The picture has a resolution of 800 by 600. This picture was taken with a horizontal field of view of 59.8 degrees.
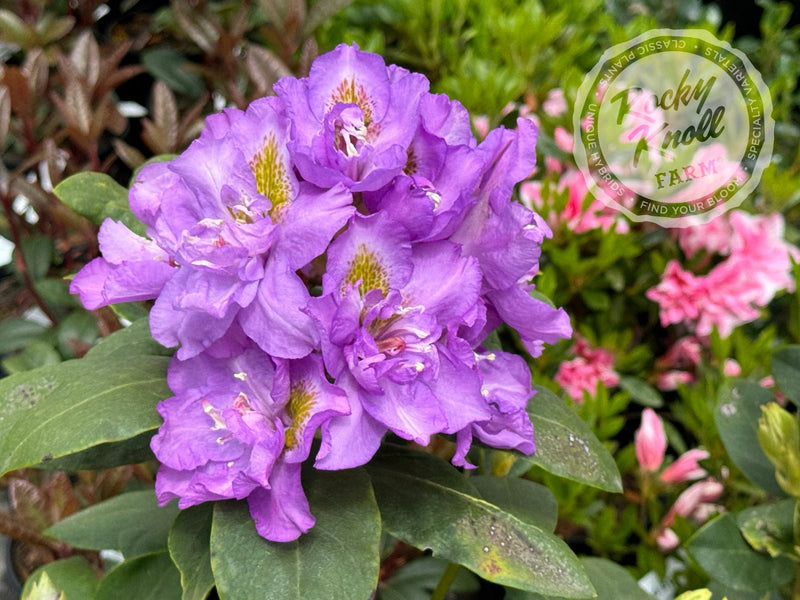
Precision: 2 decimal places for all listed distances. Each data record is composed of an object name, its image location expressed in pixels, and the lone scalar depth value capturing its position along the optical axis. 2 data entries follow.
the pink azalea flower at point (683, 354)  1.44
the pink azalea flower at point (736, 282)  1.36
